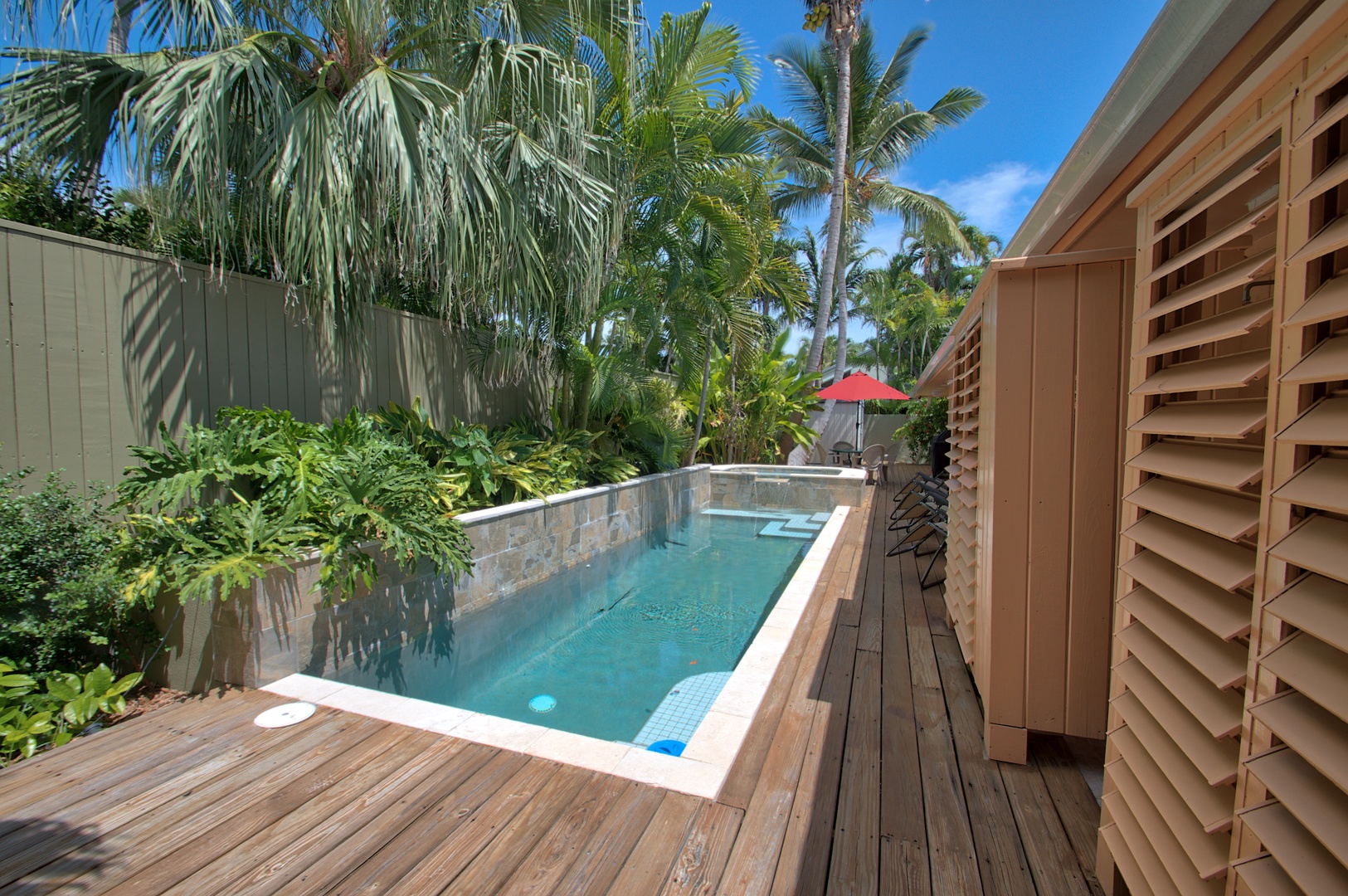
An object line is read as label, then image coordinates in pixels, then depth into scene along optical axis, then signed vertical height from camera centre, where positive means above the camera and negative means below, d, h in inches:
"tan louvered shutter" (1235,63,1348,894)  33.7 -9.5
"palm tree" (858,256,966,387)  895.7 +159.5
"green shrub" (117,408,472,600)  120.0 -19.1
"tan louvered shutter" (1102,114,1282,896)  44.3 -10.9
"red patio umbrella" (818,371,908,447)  464.8 +22.9
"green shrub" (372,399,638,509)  199.3 -13.5
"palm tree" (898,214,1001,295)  1051.8 +301.2
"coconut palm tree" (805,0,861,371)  504.7 +268.5
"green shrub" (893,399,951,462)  460.4 -4.5
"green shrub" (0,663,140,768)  94.3 -46.9
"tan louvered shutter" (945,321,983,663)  114.3 -14.6
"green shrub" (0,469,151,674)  102.0 -28.5
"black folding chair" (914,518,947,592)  187.0 -44.1
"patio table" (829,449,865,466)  526.7 -32.5
